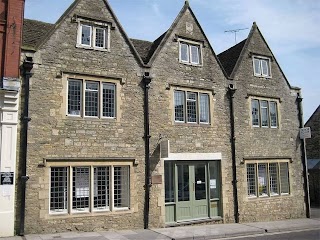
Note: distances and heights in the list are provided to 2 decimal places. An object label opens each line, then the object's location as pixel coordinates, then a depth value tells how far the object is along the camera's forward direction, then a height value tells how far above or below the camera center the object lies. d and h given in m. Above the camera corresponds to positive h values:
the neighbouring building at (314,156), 24.98 +0.85
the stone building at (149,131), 13.11 +1.73
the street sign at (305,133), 19.43 +1.99
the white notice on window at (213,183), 16.53 -0.68
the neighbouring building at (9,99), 11.82 +2.60
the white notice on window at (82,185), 13.38 -0.56
